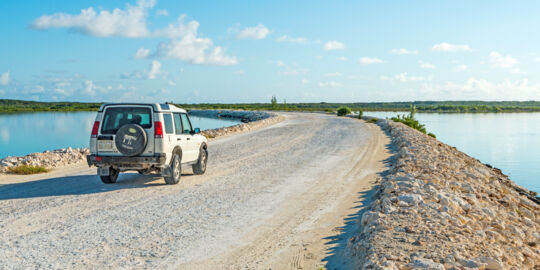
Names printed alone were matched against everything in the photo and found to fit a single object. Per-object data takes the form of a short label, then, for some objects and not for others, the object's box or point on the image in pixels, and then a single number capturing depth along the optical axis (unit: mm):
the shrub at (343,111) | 67438
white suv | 10055
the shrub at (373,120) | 44159
